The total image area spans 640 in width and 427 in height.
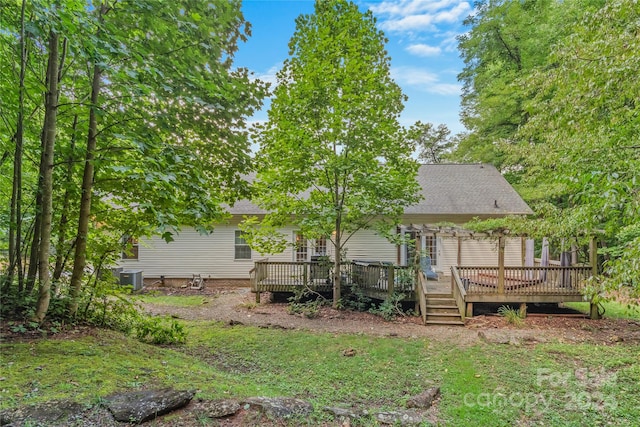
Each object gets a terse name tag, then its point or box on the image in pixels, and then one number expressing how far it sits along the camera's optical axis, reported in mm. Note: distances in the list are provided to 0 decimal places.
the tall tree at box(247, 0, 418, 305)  7941
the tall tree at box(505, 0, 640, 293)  3537
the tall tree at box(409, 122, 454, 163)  30562
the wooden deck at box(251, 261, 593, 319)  8688
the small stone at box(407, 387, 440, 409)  3857
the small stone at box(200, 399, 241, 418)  2695
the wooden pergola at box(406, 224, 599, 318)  8562
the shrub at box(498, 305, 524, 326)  8195
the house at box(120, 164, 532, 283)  12891
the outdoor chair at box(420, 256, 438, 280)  11800
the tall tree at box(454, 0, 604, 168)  14488
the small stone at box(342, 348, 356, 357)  5850
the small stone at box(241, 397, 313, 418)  2906
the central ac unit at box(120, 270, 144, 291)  11789
